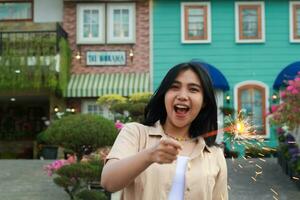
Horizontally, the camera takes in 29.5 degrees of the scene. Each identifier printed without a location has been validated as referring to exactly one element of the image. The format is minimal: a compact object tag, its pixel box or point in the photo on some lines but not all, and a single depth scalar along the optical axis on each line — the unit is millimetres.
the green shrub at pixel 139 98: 13164
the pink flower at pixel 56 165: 8188
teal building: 16562
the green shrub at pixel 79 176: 7469
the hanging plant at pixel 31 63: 15352
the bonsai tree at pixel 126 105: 12352
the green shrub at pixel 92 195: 7559
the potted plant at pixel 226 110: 15248
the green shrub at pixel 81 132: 7578
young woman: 1930
